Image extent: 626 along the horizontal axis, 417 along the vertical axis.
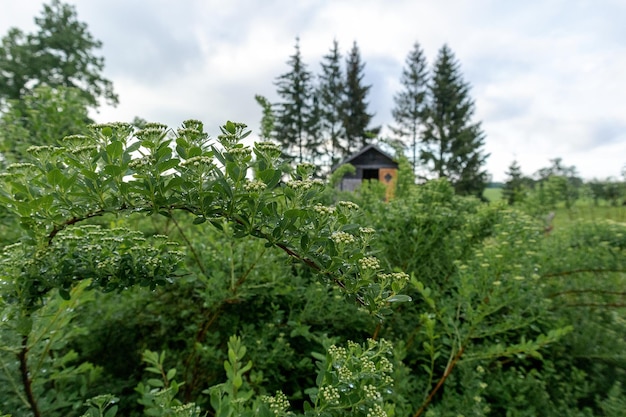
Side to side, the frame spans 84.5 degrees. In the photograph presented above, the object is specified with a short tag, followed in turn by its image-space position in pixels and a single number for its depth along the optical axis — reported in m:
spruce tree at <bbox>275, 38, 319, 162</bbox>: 22.72
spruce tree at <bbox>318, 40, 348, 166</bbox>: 25.78
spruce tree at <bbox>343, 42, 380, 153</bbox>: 26.39
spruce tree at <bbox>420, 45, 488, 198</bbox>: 22.45
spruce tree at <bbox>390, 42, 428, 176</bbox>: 26.38
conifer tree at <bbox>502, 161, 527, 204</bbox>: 20.75
